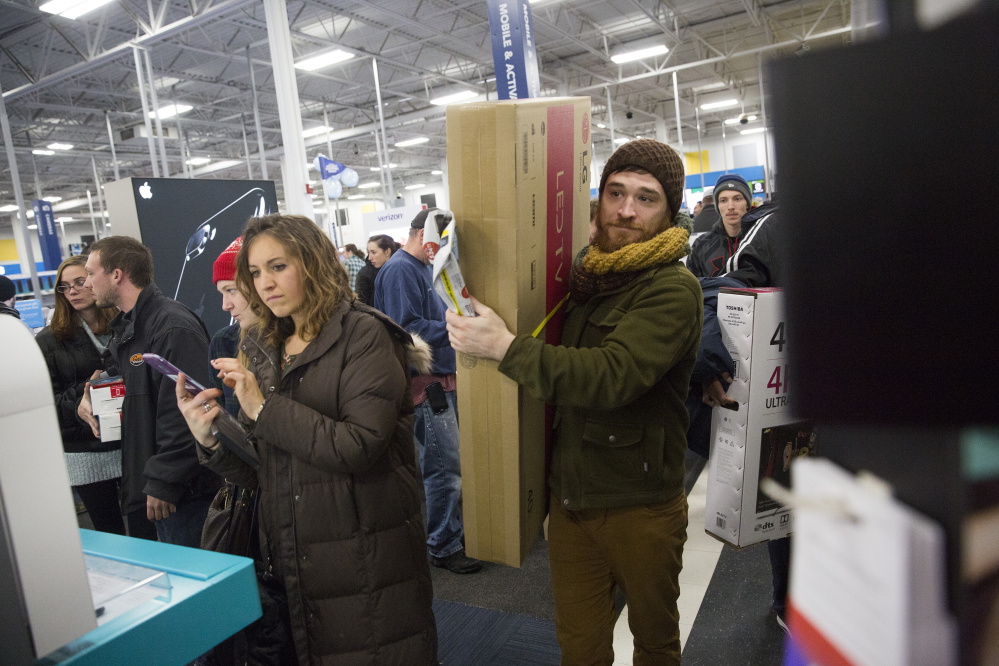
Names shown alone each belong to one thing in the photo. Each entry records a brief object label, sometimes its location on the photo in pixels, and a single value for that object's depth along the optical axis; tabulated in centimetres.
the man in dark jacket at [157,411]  193
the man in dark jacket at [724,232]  304
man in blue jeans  277
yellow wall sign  1580
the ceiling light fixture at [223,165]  1710
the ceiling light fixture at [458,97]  1310
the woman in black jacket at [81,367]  251
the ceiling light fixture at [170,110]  1222
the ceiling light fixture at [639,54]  1005
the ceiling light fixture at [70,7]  635
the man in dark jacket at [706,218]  563
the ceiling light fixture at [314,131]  1487
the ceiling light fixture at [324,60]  943
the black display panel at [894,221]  19
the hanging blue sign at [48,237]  1106
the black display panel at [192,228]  387
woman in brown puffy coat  143
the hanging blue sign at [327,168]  800
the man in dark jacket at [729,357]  171
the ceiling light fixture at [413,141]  1655
